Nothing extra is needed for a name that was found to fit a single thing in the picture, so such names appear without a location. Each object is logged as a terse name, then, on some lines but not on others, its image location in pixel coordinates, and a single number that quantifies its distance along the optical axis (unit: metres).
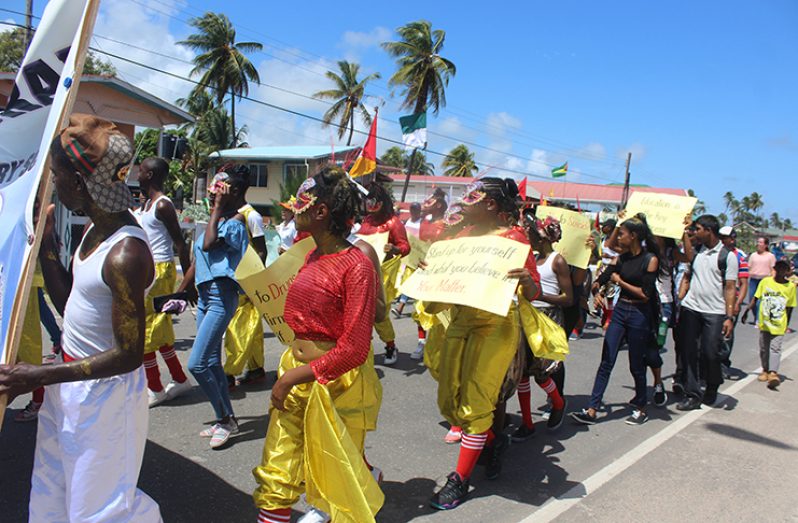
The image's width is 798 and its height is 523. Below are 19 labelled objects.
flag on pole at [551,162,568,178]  22.53
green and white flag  16.92
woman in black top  5.40
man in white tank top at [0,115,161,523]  2.15
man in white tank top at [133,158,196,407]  4.66
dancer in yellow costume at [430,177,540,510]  3.66
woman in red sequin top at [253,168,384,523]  2.52
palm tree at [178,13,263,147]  38.31
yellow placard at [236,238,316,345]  3.31
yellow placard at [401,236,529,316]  3.35
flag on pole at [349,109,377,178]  6.21
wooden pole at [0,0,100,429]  1.93
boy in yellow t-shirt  7.45
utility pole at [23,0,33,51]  16.64
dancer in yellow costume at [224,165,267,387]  5.08
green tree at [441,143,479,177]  60.02
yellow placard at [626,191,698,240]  6.32
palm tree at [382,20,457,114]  35.16
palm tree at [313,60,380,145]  41.88
